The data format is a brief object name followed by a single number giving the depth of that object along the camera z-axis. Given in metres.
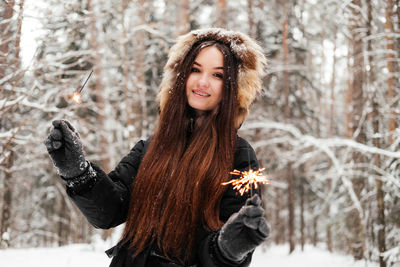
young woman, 1.80
